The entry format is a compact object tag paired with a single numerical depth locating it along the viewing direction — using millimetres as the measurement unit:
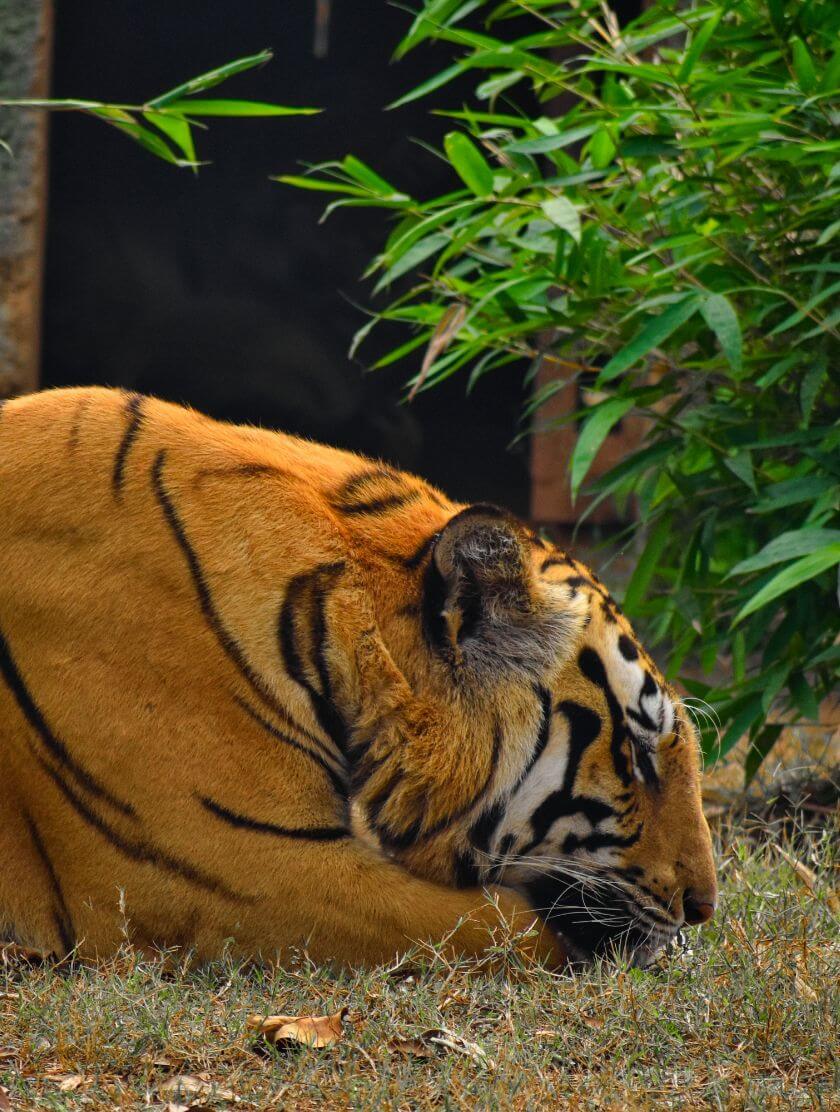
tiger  12360
